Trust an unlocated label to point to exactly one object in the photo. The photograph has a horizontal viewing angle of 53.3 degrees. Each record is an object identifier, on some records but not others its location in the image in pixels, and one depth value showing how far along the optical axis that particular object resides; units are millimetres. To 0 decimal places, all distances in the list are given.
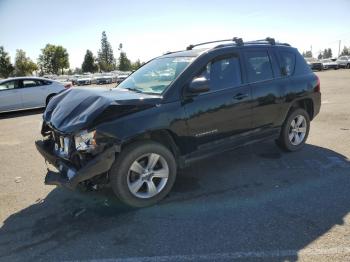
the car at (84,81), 39450
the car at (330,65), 42291
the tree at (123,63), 85312
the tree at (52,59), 82125
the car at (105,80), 39500
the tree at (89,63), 84812
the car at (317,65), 41719
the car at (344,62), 42466
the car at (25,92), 13406
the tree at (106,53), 98600
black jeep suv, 3922
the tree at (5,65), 68625
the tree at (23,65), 77300
